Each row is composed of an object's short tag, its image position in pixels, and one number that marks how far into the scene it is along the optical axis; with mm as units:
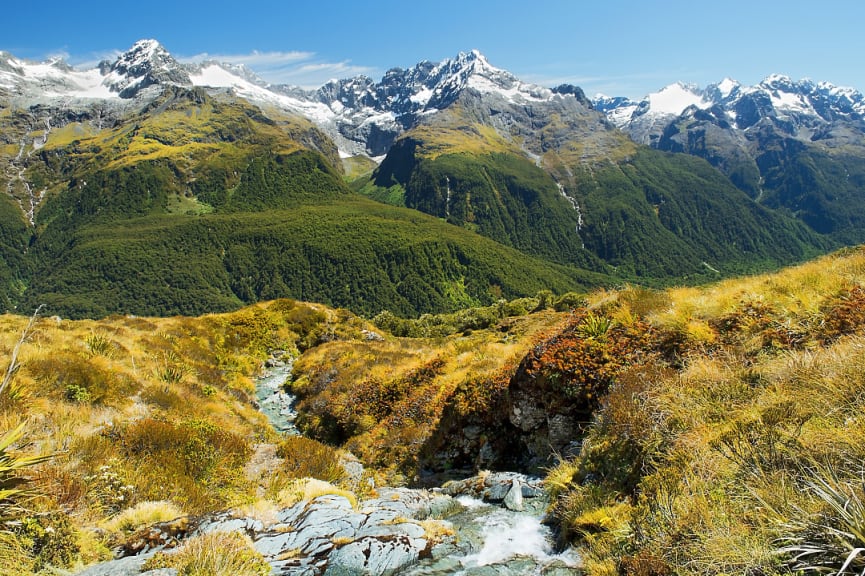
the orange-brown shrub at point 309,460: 11641
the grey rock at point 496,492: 10203
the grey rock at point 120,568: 5828
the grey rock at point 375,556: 6570
